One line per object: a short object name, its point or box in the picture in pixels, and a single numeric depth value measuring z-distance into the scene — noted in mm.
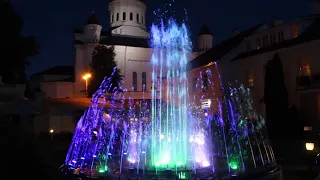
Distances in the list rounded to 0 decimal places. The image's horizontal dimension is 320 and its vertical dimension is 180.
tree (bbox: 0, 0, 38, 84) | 31422
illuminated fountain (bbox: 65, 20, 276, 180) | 13922
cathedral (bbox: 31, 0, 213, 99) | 51844
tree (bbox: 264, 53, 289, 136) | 27906
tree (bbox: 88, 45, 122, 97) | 47312
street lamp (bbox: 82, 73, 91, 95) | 44850
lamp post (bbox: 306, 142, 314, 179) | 12846
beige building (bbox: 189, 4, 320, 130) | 27812
